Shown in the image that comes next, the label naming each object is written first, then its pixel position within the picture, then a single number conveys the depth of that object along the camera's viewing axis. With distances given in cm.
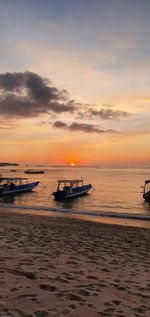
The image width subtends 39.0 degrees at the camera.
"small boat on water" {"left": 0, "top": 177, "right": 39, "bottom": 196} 3727
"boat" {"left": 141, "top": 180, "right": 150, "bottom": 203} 3042
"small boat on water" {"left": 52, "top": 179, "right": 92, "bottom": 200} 3270
